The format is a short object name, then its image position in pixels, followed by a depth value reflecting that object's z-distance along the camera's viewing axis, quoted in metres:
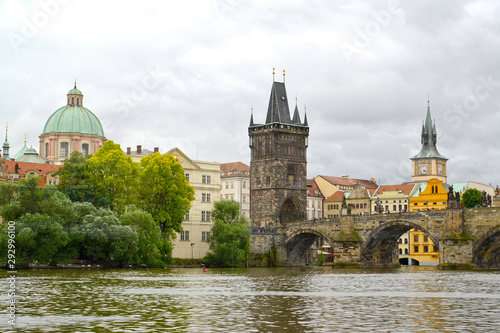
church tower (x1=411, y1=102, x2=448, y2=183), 195.00
